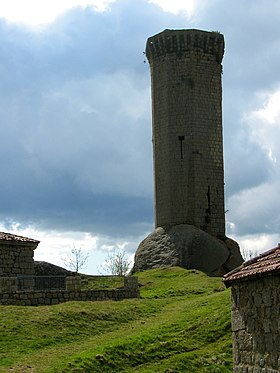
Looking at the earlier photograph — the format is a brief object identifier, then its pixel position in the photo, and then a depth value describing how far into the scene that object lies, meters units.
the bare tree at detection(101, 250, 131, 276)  63.25
